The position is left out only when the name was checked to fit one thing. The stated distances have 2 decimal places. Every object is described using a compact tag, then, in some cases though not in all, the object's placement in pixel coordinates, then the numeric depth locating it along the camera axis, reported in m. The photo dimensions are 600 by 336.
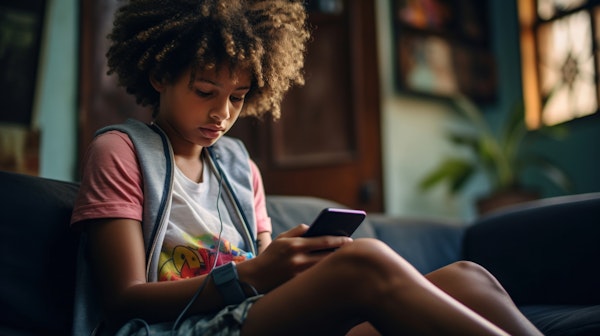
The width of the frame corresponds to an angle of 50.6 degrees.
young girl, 0.97
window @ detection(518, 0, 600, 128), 4.09
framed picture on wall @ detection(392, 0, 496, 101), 4.13
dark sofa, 1.25
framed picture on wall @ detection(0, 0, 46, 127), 2.90
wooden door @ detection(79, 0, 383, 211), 3.36
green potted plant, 3.92
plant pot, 3.85
